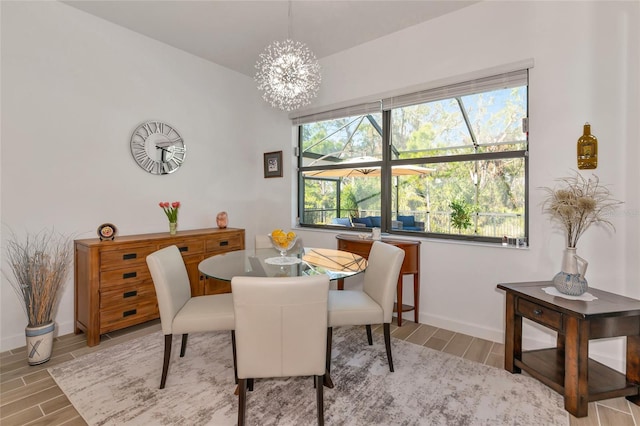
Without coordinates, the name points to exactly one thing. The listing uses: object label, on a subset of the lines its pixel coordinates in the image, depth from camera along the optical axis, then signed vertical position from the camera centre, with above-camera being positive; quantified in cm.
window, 273 +50
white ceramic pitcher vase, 194 -42
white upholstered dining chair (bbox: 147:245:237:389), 193 -68
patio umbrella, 326 +46
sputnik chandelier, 229 +105
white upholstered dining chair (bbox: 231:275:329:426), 144 -58
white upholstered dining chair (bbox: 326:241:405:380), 206 -67
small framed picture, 430 +64
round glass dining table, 198 -41
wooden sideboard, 259 -66
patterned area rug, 170 -116
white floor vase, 226 -102
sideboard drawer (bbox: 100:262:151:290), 265 -62
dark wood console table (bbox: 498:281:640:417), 170 -78
